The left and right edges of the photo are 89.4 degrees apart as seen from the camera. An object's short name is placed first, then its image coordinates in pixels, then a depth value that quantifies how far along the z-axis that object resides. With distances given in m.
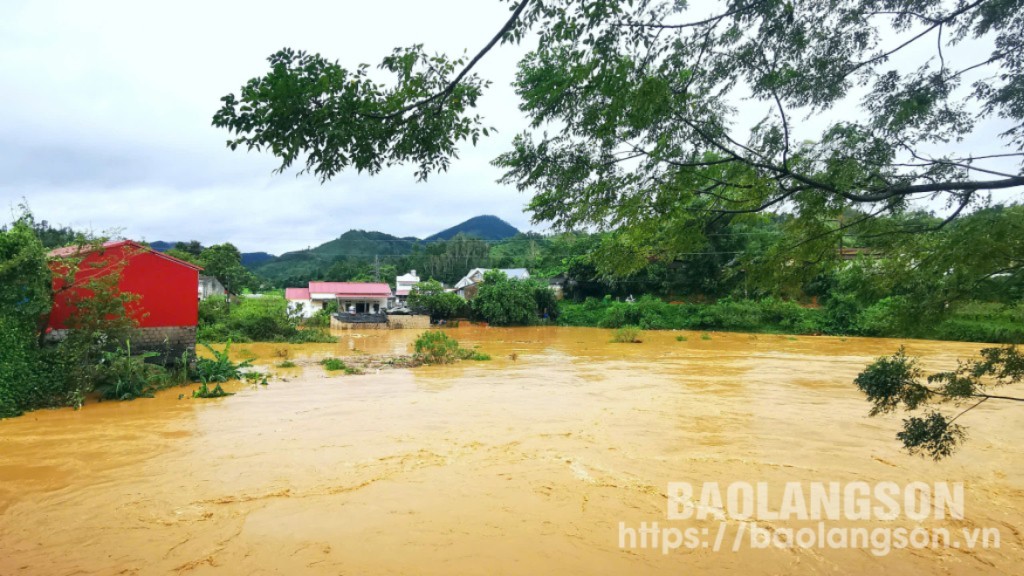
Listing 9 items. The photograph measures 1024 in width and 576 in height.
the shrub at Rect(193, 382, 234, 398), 11.81
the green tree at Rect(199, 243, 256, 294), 48.88
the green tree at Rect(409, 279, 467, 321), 38.06
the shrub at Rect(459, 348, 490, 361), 19.50
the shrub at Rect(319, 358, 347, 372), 16.75
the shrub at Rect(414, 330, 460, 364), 18.19
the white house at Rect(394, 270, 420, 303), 55.09
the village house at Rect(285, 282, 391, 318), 44.69
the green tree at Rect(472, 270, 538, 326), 36.09
